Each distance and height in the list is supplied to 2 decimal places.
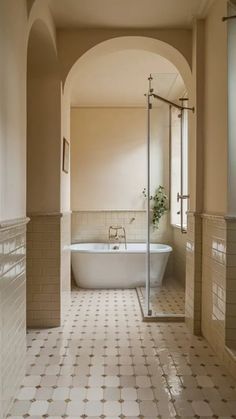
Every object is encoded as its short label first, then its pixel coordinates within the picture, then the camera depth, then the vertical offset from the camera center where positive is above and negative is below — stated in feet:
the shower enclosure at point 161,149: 12.04 +2.31
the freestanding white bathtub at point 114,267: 14.97 -3.00
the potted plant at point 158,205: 17.40 -0.38
